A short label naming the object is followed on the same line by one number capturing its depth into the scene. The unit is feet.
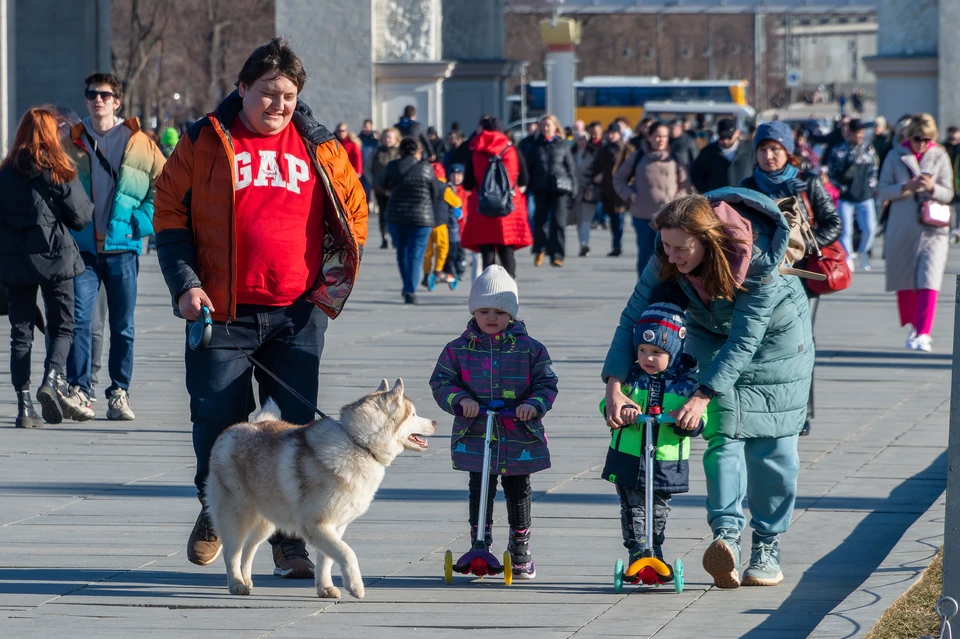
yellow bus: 455.22
